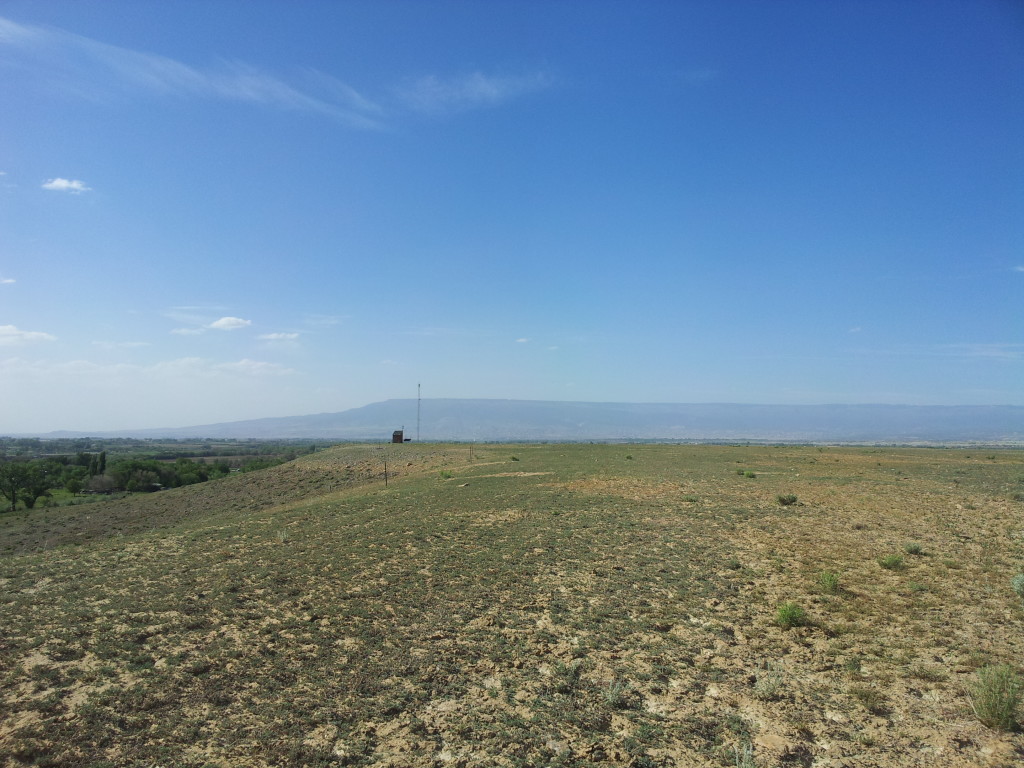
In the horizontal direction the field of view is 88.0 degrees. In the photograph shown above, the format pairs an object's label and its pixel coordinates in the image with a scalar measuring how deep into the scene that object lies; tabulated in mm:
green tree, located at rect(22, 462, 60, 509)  67000
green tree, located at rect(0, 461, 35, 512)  66875
